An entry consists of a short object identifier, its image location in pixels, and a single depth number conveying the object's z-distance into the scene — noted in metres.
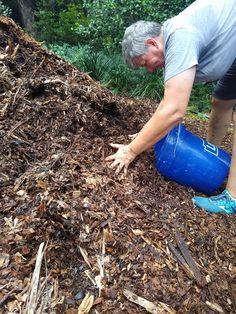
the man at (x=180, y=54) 1.43
